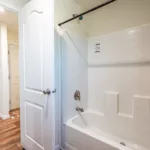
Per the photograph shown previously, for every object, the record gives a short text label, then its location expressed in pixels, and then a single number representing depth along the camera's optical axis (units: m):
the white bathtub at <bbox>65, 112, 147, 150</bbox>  1.17
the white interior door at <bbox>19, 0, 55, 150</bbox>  1.27
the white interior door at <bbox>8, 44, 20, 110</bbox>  3.31
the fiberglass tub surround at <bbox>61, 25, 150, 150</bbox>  1.47
